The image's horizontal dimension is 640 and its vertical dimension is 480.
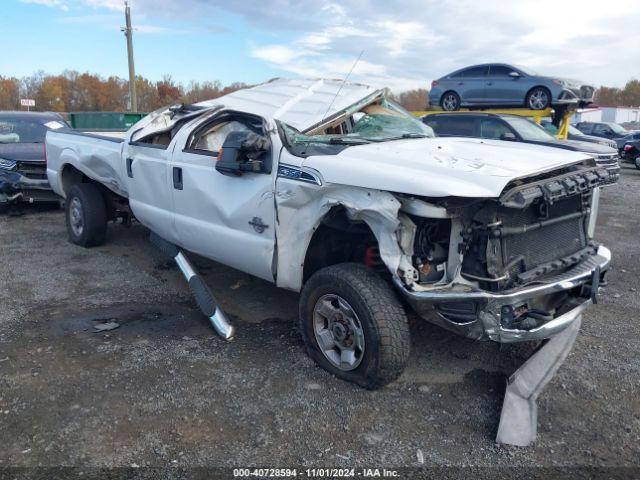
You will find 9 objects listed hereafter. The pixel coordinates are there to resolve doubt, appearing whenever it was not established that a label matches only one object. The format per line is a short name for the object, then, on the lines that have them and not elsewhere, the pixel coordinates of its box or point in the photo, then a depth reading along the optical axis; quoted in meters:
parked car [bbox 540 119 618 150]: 13.07
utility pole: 24.70
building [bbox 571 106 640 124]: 50.25
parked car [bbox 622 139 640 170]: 18.03
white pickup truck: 3.21
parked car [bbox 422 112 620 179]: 10.09
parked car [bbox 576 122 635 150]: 26.06
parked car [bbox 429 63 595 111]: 12.54
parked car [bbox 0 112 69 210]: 8.64
